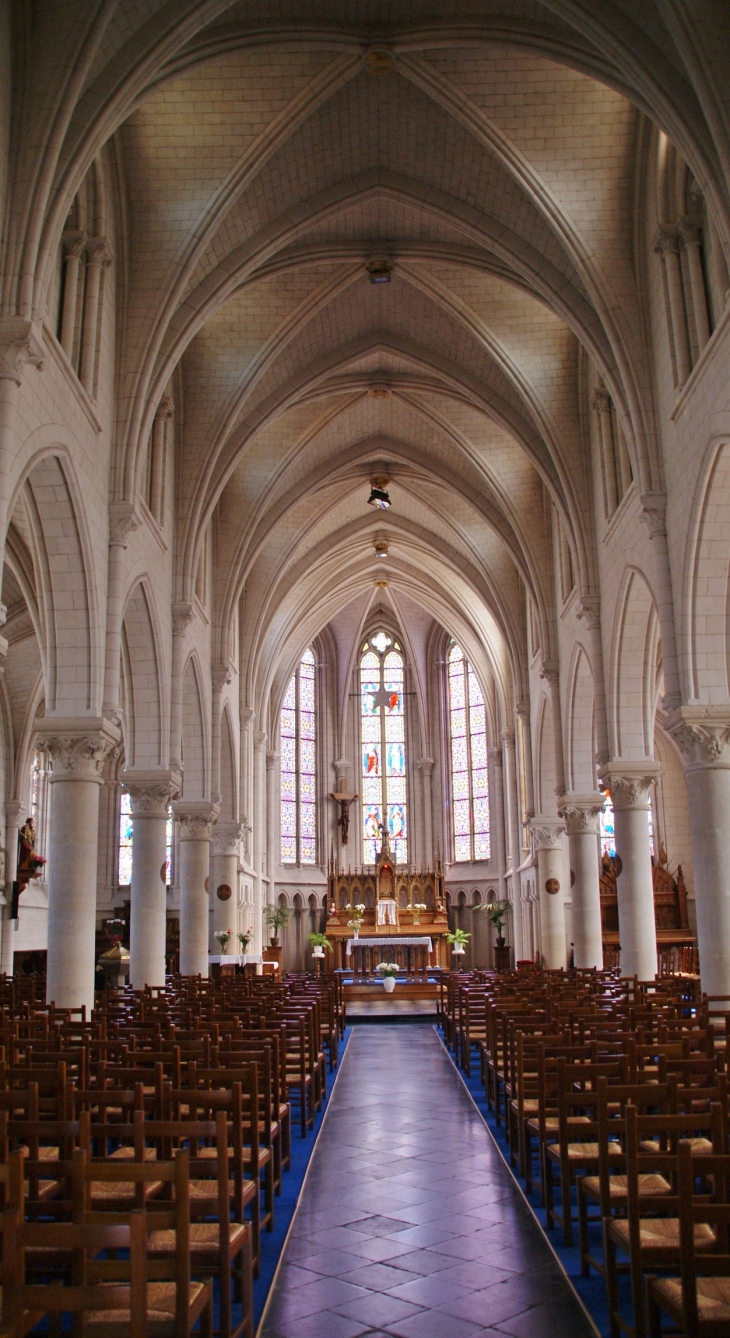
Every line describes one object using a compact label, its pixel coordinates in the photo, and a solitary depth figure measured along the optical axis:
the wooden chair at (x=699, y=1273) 3.84
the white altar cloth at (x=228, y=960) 27.48
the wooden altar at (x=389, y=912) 36.19
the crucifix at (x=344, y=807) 43.93
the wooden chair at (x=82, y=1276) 3.31
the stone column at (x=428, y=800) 44.41
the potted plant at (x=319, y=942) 35.47
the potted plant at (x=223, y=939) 28.11
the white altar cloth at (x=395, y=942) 32.59
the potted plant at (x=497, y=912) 35.62
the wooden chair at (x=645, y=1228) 4.76
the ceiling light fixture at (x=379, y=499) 28.80
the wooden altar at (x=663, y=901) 33.16
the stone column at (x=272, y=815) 39.34
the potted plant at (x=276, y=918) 37.00
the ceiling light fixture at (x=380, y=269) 21.41
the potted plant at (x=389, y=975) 27.78
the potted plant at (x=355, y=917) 35.50
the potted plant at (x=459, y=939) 32.75
